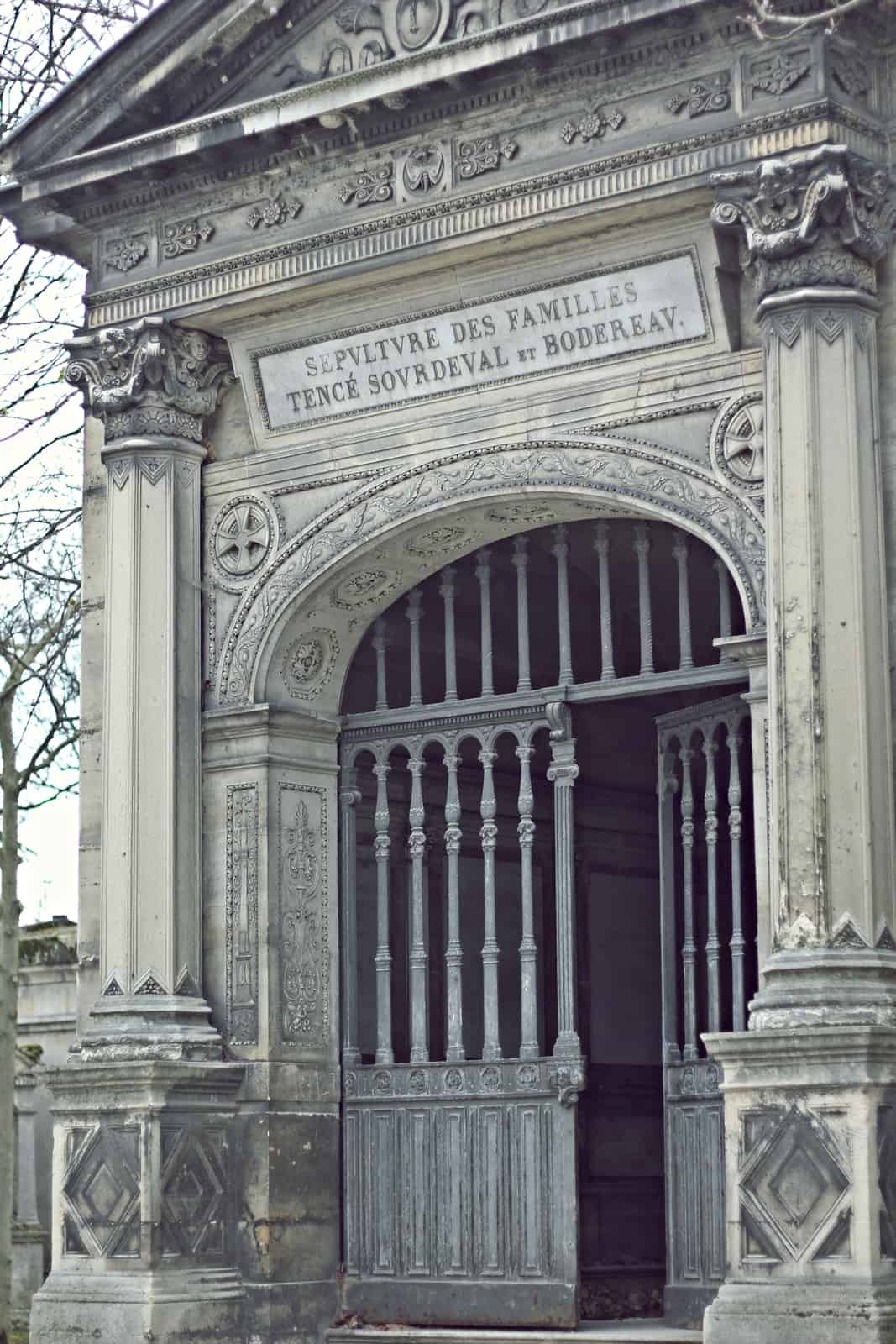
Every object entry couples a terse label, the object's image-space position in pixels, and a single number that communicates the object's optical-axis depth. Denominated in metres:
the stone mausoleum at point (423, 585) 11.73
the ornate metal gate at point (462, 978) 13.05
